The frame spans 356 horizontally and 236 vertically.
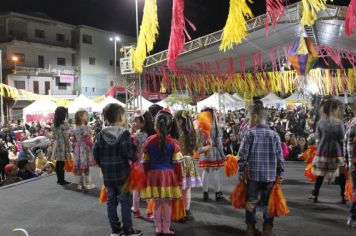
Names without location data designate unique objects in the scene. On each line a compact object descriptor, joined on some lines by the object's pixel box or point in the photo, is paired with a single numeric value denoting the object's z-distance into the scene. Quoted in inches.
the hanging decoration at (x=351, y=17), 214.4
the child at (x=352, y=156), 181.8
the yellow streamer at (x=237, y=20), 223.6
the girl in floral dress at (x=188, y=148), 197.8
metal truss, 368.2
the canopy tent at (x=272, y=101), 1018.7
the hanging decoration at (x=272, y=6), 212.3
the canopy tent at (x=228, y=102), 817.5
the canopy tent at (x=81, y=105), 821.9
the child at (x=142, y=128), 202.4
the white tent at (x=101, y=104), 832.3
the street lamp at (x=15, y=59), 1457.9
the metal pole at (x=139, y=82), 450.9
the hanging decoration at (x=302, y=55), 468.4
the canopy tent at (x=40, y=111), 822.5
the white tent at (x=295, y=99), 992.2
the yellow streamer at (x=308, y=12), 217.4
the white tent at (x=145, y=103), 827.2
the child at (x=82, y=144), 283.4
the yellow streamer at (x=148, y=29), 265.8
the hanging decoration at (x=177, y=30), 245.1
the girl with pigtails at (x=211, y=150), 234.7
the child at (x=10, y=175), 325.4
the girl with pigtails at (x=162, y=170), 170.6
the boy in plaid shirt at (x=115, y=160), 173.3
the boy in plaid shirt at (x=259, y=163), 162.9
